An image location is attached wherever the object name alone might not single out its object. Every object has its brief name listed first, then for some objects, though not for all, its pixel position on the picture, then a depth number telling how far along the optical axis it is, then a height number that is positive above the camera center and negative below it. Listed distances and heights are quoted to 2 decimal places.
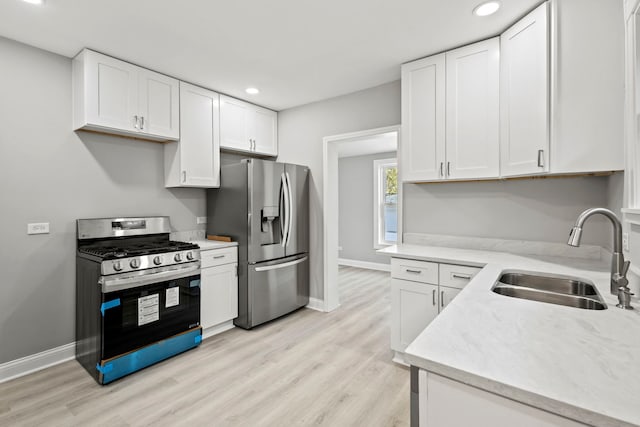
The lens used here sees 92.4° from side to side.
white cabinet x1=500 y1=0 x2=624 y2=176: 1.80 +0.77
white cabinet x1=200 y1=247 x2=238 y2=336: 3.05 -0.79
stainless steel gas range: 2.29 -0.72
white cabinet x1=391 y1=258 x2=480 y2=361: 2.23 -0.62
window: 6.10 +0.13
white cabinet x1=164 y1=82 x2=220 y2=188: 3.21 +0.72
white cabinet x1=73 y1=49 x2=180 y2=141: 2.55 +1.01
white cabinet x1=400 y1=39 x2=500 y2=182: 2.40 +0.81
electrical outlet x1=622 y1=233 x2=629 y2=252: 1.55 -0.16
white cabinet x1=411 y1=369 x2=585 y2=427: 0.70 -0.49
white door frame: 3.78 -0.06
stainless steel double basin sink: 1.39 -0.41
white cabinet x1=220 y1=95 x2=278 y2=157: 3.62 +1.05
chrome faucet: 1.23 -0.15
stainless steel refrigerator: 3.27 -0.20
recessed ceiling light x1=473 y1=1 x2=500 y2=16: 2.03 +1.37
